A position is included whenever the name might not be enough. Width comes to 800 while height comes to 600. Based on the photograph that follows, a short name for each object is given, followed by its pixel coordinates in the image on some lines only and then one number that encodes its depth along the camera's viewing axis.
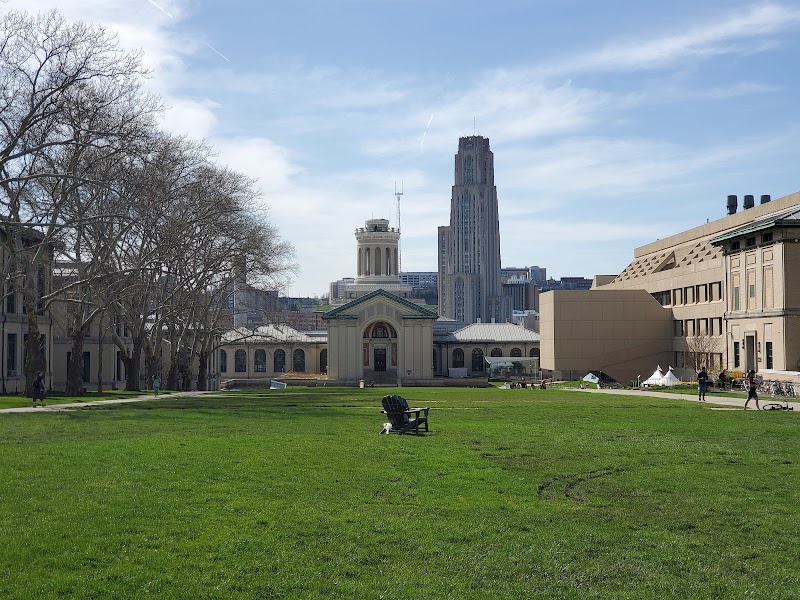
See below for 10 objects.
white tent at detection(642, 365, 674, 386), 65.53
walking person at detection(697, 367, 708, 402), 44.35
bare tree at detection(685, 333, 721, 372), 73.25
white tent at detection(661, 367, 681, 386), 64.44
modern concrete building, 58.22
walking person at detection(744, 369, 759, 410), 35.40
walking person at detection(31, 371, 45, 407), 38.88
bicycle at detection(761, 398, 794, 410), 35.66
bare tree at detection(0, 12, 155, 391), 36.88
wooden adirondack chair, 23.83
